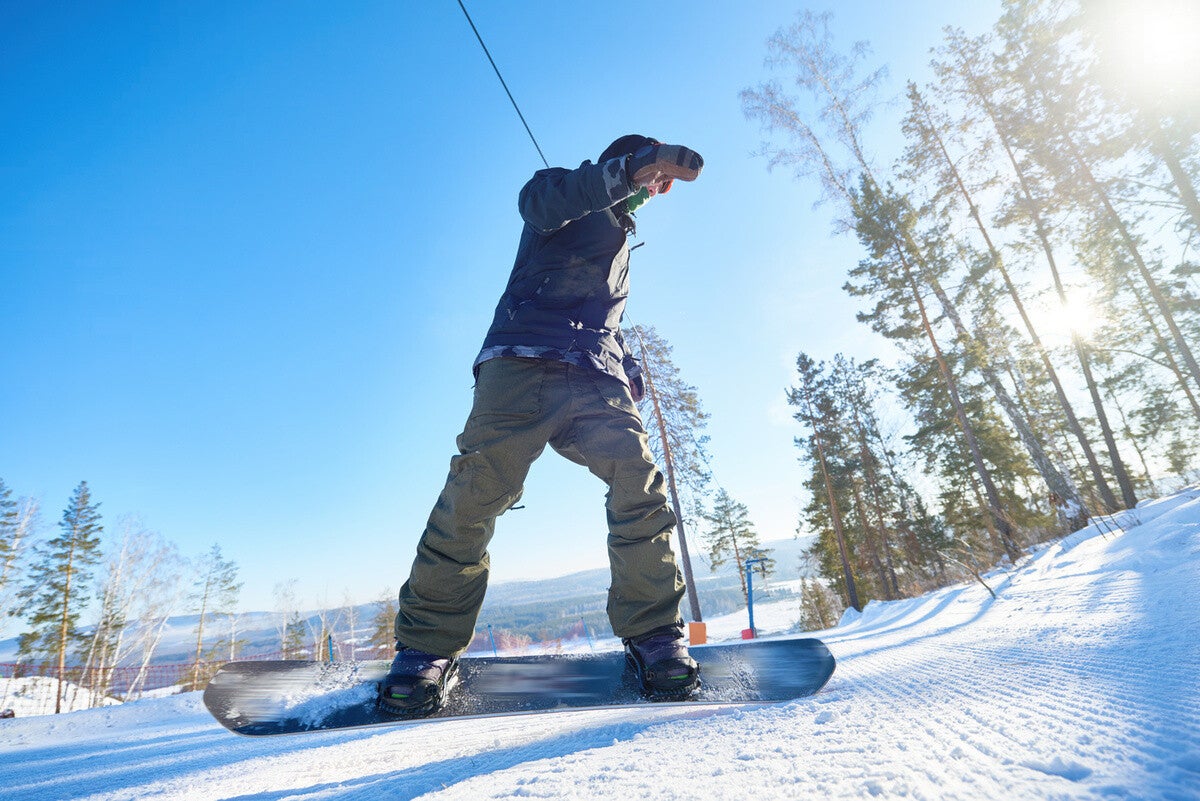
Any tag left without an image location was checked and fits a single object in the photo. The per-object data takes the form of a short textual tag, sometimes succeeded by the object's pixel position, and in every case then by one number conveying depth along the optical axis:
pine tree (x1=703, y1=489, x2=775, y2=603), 25.88
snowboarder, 1.37
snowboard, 1.27
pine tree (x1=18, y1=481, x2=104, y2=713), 18.91
